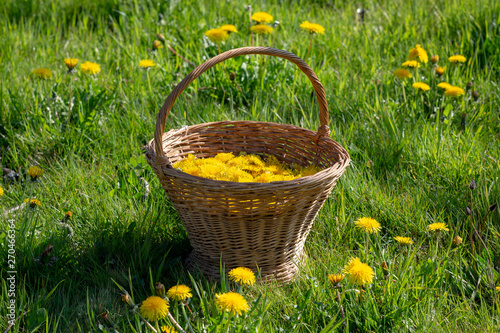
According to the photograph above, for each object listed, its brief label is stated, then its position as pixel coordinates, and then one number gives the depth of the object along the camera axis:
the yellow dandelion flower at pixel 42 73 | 5.07
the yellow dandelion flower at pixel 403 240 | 3.26
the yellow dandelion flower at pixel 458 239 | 3.48
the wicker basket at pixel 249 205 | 3.22
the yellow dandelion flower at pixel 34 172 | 3.86
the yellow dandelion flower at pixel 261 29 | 5.46
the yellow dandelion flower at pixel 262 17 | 5.73
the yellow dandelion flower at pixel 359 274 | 2.92
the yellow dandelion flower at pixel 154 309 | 2.70
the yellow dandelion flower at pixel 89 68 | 5.23
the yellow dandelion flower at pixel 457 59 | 5.49
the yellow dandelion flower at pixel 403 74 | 5.21
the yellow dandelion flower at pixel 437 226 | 3.43
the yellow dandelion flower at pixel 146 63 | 5.59
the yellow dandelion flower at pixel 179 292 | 2.88
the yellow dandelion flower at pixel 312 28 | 5.42
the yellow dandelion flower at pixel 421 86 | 5.22
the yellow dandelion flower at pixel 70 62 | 4.96
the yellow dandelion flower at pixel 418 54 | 5.31
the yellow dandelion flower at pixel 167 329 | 2.80
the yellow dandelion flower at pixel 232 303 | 2.71
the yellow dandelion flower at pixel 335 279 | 3.00
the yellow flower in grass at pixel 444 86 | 5.17
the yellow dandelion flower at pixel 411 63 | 5.30
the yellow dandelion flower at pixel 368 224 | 3.33
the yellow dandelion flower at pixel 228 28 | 5.57
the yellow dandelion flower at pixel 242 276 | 3.03
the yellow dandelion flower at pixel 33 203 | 3.73
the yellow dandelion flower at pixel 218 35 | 5.35
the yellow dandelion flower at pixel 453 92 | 5.09
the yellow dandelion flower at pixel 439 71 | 5.46
